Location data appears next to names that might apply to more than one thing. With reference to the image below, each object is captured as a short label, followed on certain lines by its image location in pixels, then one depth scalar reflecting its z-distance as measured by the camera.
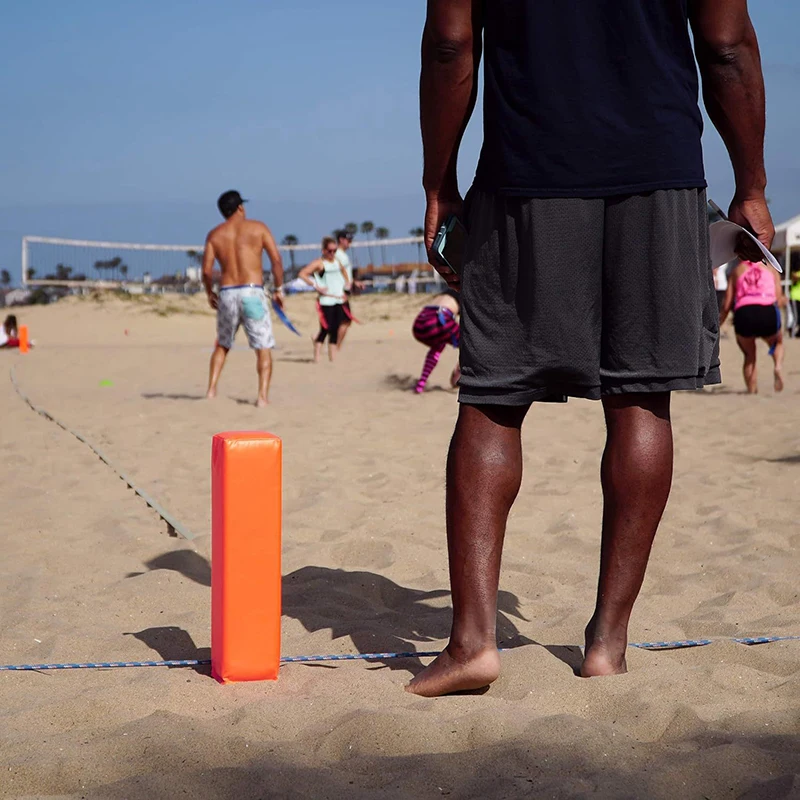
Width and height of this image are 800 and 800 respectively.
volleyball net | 33.84
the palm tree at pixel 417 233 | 41.01
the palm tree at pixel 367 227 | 81.68
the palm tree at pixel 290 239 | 72.62
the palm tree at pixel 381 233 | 85.31
